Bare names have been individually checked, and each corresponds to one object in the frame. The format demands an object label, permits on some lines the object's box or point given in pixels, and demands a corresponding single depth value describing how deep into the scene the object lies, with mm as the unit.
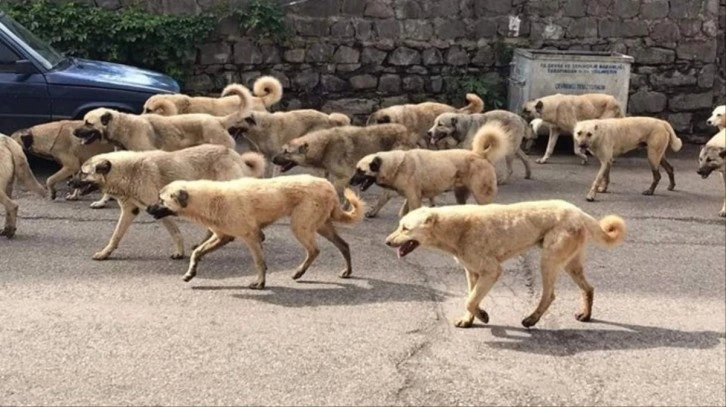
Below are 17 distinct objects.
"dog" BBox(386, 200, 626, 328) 6711
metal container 13766
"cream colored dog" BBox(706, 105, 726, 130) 12836
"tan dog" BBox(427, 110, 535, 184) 11148
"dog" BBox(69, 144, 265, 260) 8242
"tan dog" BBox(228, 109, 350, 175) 10695
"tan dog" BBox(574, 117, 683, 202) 11477
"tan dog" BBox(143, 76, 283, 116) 10625
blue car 10867
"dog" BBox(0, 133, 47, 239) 8961
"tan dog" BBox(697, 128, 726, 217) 10882
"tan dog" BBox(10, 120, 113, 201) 10086
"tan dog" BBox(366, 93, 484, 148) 11516
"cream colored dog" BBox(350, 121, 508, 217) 8969
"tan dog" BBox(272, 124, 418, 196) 9953
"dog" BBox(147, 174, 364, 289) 7430
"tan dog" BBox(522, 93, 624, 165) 13016
